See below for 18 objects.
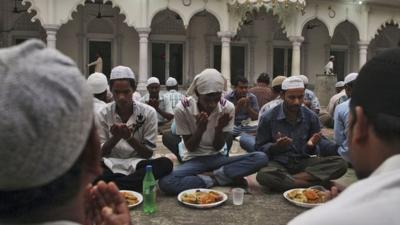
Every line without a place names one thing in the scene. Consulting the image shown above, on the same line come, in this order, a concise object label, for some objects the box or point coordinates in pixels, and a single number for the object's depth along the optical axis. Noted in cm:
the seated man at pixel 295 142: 440
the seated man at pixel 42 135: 92
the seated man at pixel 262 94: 785
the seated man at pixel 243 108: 687
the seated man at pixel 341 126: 490
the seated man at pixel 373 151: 103
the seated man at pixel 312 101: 741
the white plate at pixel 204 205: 371
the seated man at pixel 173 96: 802
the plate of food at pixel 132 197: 367
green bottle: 357
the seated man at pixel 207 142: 426
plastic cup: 382
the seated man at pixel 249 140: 600
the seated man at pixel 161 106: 780
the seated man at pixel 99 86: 491
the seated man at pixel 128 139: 405
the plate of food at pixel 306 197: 374
